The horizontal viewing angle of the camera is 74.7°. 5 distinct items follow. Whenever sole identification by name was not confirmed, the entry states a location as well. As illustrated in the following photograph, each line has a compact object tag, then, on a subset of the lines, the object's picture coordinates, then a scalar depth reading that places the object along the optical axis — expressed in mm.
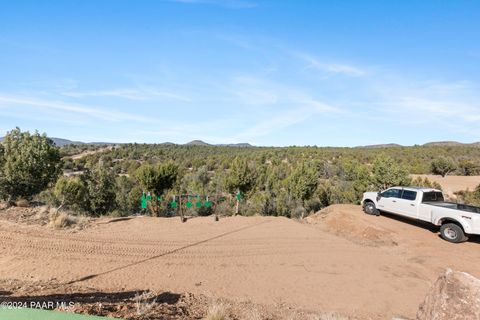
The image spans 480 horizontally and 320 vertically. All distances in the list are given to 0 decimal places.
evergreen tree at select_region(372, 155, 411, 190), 24781
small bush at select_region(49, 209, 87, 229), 14628
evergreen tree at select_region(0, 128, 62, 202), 19703
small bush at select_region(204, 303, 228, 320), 6309
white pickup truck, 13117
